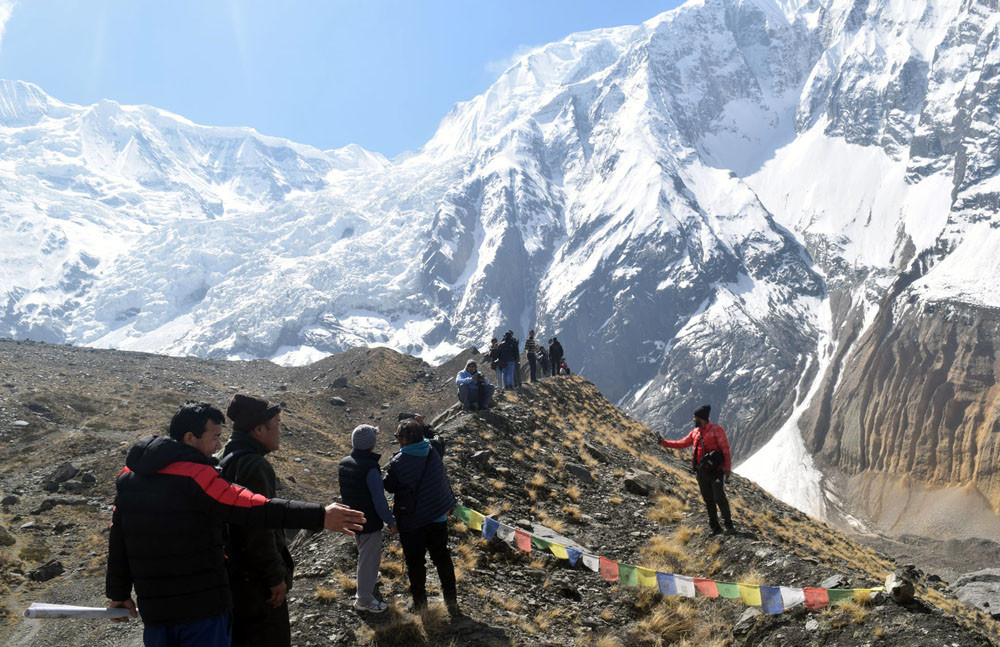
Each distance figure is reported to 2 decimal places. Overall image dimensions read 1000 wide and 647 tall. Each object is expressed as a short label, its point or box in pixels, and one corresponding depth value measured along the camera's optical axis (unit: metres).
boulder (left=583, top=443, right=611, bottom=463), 19.72
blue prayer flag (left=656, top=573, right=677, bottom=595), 9.64
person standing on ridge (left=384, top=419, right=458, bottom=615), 8.44
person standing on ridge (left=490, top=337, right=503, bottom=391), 26.77
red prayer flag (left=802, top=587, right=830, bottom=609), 8.61
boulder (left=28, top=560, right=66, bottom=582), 16.25
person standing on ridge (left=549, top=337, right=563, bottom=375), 31.91
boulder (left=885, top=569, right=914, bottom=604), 8.02
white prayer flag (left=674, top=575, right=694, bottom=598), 9.55
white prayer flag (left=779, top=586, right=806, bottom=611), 8.79
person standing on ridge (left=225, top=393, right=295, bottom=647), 5.54
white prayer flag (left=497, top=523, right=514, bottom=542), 11.47
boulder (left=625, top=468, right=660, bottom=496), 16.84
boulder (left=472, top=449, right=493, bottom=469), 15.55
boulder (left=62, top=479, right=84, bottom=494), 22.44
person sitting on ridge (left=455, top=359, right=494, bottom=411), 19.64
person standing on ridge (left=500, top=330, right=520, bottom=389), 26.58
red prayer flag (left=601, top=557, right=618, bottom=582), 10.24
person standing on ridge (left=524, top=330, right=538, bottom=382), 30.95
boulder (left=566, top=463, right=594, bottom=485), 17.17
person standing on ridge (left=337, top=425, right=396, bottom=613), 8.48
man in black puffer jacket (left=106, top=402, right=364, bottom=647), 4.82
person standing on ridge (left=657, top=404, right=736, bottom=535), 11.96
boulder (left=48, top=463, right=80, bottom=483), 22.95
